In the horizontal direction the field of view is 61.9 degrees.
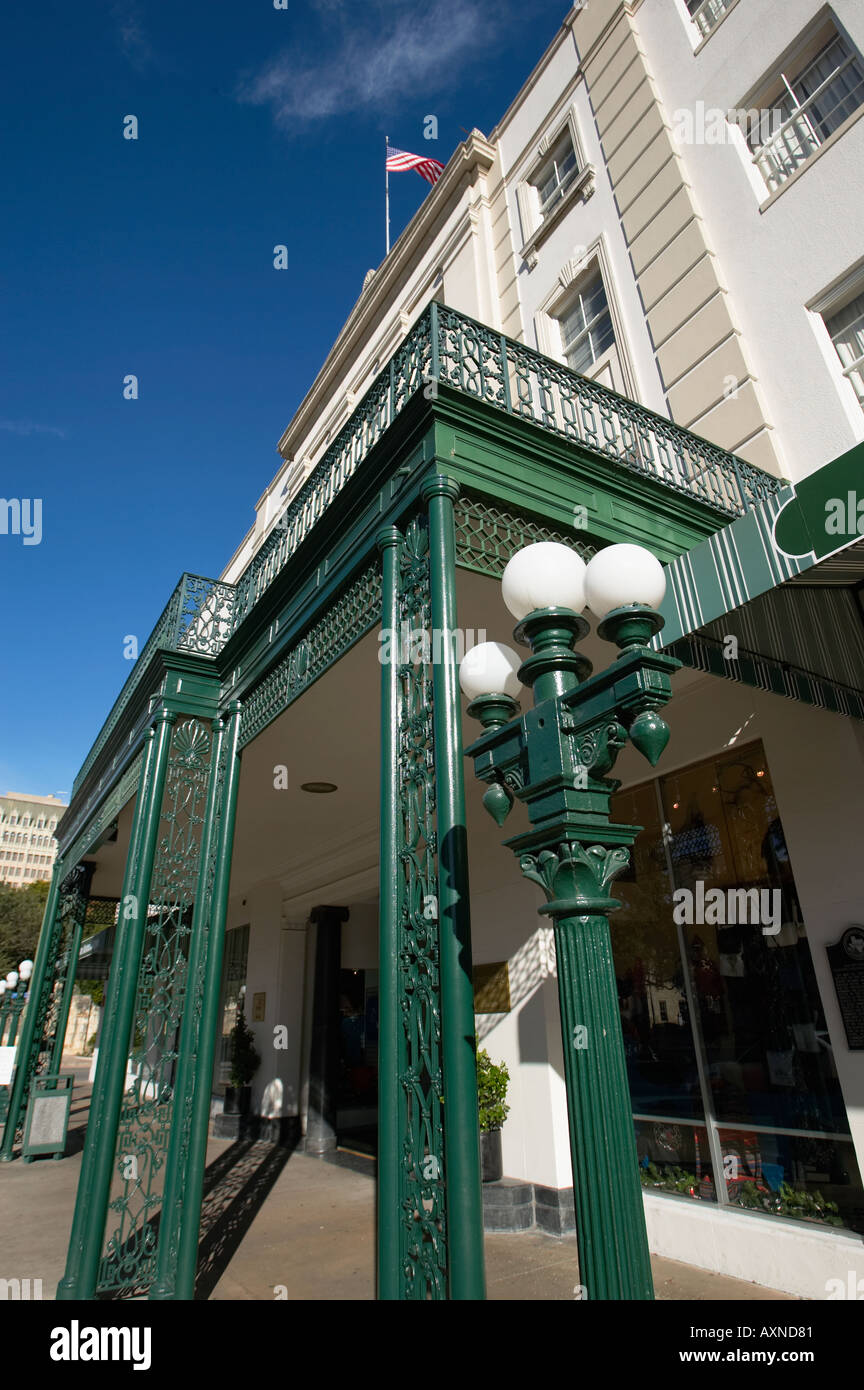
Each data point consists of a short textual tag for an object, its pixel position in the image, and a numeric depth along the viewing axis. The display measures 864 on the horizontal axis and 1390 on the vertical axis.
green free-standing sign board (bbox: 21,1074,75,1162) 11.23
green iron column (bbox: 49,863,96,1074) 12.28
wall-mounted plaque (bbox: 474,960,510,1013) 7.47
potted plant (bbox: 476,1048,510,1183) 6.78
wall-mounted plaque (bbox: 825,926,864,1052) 4.79
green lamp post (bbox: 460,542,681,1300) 1.80
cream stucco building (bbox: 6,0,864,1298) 4.34
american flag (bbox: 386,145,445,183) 12.57
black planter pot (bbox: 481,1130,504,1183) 6.76
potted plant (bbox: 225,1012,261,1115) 12.43
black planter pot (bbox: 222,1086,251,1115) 12.38
